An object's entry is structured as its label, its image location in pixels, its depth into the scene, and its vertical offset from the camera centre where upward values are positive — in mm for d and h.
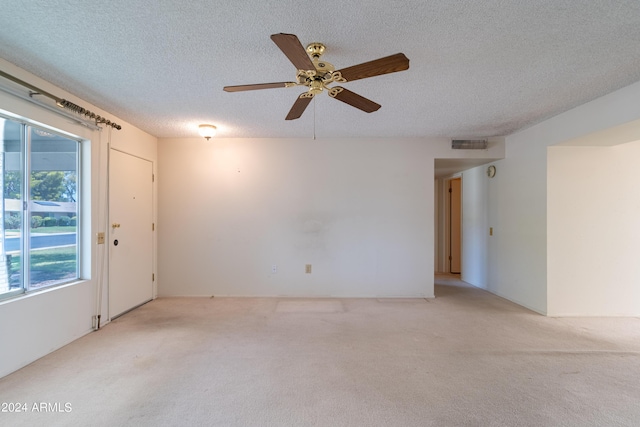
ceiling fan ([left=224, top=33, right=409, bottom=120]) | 1479 +886
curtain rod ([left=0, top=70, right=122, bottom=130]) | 2104 +1031
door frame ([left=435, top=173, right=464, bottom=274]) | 6191 -272
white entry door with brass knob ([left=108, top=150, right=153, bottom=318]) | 3248 -226
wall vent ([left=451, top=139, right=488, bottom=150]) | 4105 +1072
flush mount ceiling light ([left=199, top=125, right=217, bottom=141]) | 3520 +1106
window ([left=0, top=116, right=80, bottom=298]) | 2207 +62
